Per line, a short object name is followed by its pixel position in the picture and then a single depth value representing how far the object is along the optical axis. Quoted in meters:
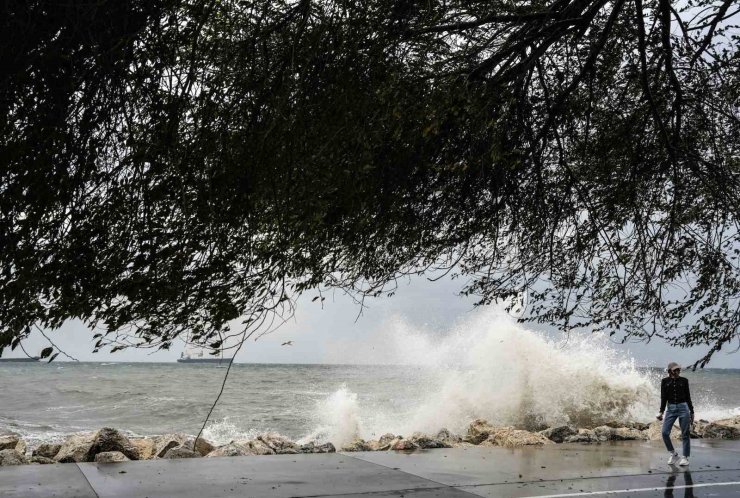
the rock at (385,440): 15.33
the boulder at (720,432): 16.86
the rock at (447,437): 16.38
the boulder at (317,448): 13.47
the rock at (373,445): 15.23
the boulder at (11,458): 11.25
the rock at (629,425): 20.20
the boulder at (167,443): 12.77
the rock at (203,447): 13.71
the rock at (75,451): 11.82
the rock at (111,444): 11.96
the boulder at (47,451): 12.98
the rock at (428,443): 13.80
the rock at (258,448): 13.26
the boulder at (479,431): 16.20
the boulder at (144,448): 12.50
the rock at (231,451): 12.66
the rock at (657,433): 16.06
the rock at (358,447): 15.16
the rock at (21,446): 13.06
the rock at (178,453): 12.20
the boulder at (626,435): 15.98
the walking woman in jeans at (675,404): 12.39
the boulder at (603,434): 15.69
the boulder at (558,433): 15.95
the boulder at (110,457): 11.48
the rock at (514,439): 14.80
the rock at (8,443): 13.13
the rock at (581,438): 15.47
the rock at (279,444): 13.81
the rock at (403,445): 13.54
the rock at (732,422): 17.95
